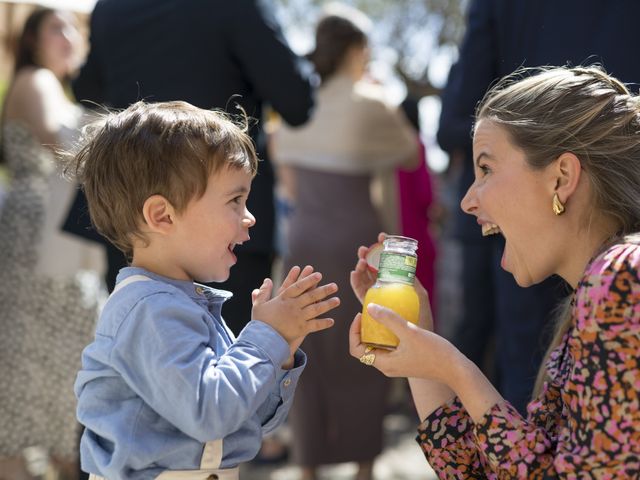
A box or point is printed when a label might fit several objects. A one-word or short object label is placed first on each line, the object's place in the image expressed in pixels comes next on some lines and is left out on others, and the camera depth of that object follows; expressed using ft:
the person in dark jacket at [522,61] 9.54
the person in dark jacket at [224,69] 9.93
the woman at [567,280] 5.51
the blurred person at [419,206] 18.26
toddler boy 5.93
